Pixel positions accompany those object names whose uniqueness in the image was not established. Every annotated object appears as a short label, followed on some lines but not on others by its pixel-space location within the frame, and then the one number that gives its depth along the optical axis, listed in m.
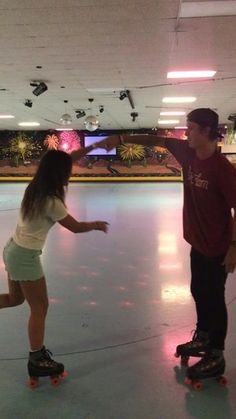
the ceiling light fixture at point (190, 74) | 6.76
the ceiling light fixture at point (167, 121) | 15.15
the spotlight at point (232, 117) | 13.55
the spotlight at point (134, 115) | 12.69
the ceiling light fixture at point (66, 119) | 10.47
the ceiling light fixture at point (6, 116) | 13.33
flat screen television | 18.53
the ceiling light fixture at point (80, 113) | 11.48
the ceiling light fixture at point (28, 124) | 15.94
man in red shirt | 1.76
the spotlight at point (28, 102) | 9.79
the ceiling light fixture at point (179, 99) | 9.70
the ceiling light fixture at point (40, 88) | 7.31
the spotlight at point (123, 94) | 8.52
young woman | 1.71
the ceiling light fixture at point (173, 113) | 12.63
